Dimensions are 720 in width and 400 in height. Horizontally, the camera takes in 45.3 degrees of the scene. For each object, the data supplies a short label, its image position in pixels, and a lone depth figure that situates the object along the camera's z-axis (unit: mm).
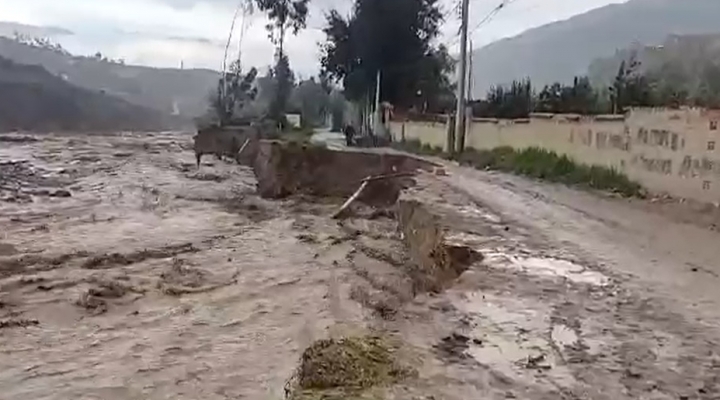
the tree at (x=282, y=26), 53456
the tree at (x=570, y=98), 22344
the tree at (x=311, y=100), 63031
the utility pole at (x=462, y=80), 28453
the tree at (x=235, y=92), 59031
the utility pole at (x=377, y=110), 43488
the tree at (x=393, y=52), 42688
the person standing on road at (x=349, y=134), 38875
